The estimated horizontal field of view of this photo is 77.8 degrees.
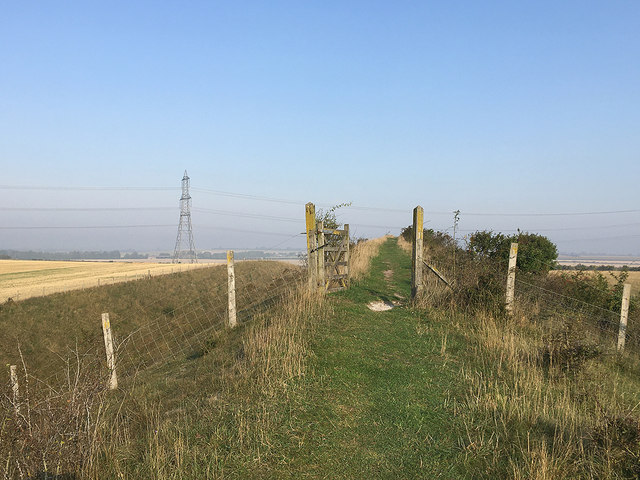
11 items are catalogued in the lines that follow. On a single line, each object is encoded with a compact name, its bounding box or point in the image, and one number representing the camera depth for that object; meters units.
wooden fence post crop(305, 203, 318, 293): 12.65
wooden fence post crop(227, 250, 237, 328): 11.40
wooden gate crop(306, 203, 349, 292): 12.78
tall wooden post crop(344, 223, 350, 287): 14.56
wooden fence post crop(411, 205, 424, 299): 12.66
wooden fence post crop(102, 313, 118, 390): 9.77
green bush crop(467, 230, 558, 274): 18.28
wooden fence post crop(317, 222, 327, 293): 12.91
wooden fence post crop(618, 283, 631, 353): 9.77
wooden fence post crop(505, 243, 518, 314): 10.42
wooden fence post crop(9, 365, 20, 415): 4.19
